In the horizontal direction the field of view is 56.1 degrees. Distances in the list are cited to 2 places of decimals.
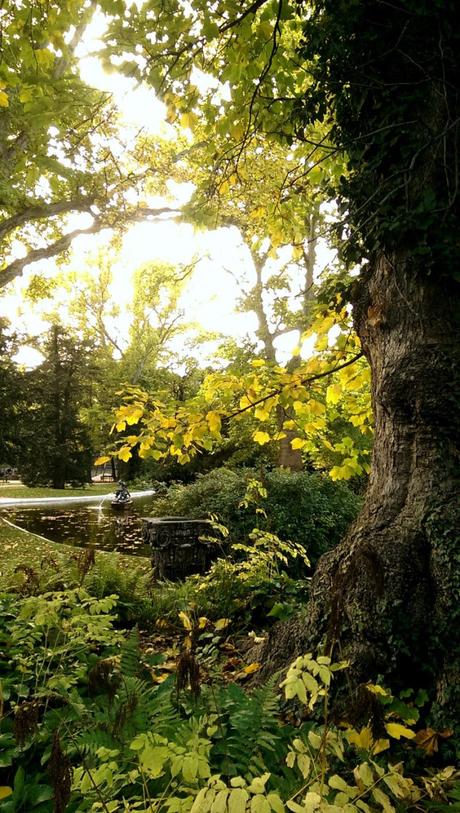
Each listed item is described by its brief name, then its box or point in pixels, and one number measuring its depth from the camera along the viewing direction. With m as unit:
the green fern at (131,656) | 2.42
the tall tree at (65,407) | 27.58
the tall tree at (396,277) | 2.26
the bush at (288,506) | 8.34
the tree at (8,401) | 17.77
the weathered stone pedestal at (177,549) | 7.53
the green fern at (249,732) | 1.80
